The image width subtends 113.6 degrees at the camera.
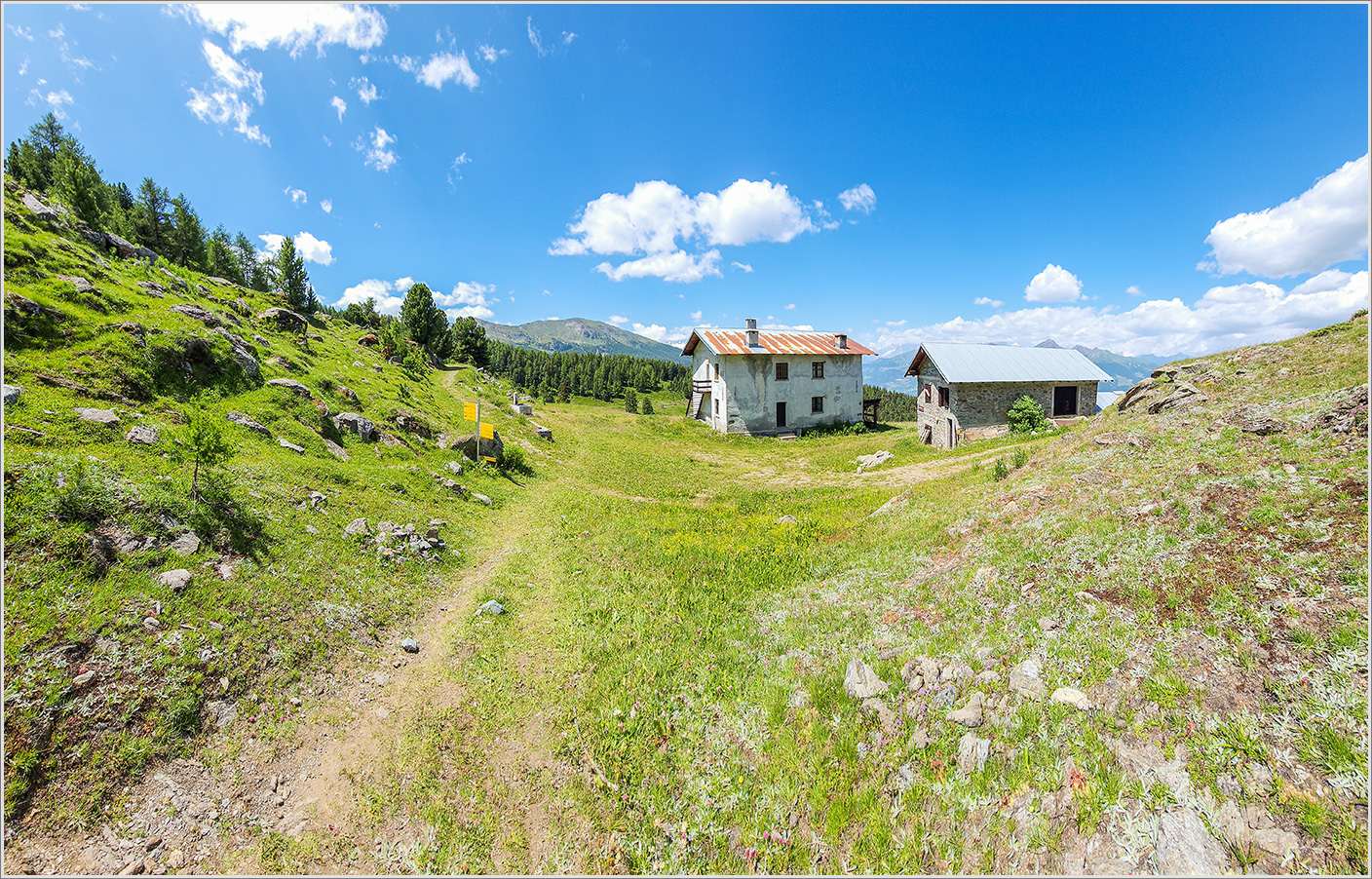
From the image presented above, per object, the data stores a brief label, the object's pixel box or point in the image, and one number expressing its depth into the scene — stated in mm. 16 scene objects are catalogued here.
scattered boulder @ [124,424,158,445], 9398
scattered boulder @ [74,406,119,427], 9281
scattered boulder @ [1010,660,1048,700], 5766
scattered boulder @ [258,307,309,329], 24859
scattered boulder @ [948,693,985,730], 5625
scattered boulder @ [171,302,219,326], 16656
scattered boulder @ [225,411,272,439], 12695
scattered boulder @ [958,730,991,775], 5098
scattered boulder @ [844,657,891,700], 6488
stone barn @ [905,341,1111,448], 28438
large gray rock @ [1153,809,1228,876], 3768
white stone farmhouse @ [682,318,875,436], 38250
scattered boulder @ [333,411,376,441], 16453
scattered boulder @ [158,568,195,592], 6857
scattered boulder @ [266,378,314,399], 15612
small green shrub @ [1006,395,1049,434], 27766
